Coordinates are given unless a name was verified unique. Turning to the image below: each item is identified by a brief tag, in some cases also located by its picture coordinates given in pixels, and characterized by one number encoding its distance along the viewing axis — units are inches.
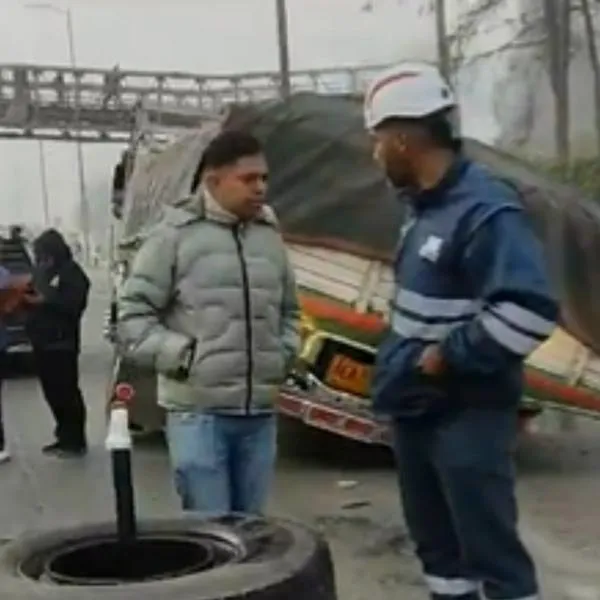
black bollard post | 170.1
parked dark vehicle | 704.4
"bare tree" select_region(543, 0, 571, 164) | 1178.6
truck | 403.9
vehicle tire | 151.9
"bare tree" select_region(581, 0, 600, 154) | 1168.2
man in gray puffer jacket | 211.8
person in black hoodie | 460.4
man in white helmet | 175.9
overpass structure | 2529.5
